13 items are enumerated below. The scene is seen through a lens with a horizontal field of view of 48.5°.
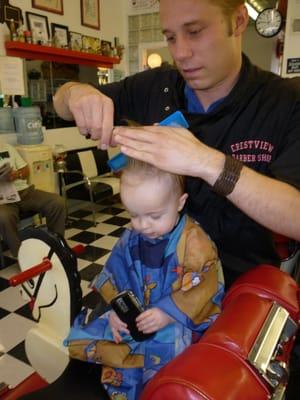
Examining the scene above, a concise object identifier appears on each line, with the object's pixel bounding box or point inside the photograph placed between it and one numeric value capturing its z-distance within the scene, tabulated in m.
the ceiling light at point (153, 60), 5.76
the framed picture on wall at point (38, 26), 3.84
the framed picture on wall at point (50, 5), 3.89
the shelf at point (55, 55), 3.68
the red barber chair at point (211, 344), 0.53
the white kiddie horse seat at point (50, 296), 1.08
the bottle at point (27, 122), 3.71
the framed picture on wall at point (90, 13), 4.61
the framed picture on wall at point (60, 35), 4.16
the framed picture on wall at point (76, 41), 4.42
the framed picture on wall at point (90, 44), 4.62
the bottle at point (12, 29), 3.59
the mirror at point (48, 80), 4.05
